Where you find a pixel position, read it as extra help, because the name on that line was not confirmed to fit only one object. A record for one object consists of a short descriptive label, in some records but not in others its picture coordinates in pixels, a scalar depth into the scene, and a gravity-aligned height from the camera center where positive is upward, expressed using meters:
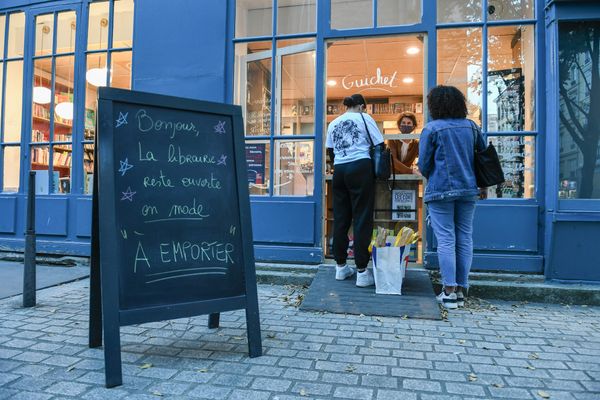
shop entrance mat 3.80 -0.82
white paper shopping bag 4.15 -0.57
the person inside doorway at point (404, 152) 5.56 +0.73
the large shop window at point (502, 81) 4.71 +1.43
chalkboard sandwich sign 2.59 -0.07
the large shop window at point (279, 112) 5.22 +1.15
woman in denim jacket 3.96 +0.25
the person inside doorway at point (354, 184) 4.34 +0.25
